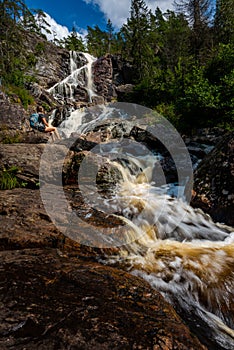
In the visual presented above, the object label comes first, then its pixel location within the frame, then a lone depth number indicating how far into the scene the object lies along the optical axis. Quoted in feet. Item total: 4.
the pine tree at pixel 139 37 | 81.30
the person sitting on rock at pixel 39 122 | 27.78
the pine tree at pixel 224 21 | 55.26
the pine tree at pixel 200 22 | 62.59
